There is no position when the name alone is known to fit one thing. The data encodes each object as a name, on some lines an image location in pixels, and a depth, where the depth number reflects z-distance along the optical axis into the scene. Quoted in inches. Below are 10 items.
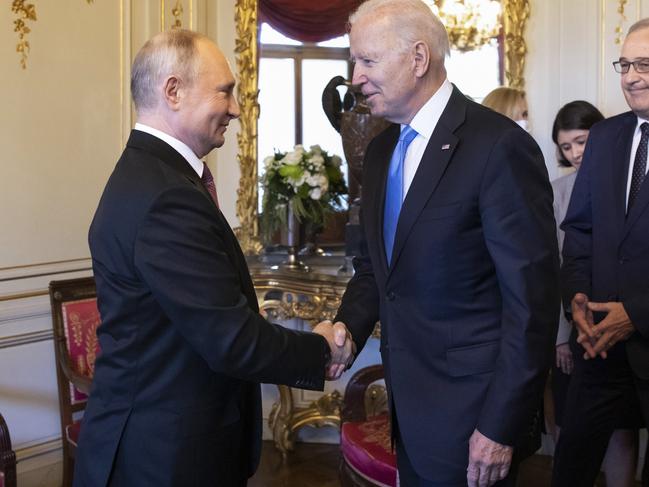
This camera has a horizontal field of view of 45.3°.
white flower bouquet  162.2
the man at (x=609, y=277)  97.8
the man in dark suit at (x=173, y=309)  64.2
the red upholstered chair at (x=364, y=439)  107.7
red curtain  174.1
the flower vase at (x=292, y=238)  165.0
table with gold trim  152.3
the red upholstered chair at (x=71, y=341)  130.6
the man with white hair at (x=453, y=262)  67.2
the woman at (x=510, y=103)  150.4
